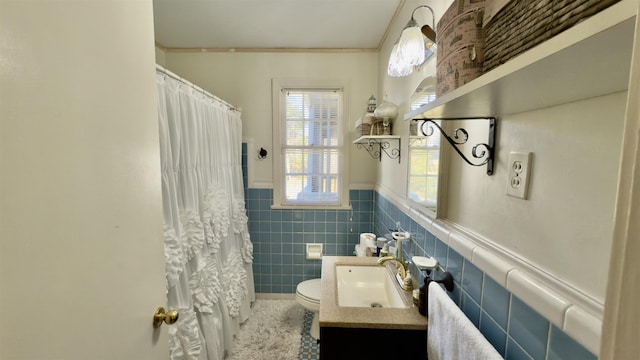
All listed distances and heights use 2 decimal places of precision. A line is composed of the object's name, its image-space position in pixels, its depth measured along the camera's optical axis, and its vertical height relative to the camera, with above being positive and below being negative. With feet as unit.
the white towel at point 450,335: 2.20 -1.61
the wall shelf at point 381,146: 5.85 +0.27
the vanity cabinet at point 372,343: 3.58 -2.46
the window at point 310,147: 8.33 +0.27
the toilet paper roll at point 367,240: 6.57 -2.06
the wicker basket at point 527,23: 1.12 +0.67
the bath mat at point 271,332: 6.45 -4.61
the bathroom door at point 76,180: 1.38 -0.16
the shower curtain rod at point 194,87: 4.30 +1.33
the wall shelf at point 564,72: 0.94 +0.42
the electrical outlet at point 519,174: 2.20 -0.14
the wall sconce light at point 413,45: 3.69 +1.55
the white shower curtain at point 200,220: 4.43 -1.28
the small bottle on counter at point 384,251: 5.50 -1.94
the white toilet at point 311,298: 6.75 -3.55
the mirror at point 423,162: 3.83 -0.08
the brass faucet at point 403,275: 4.29 -1.91
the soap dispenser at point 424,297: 3.61 -1.87
